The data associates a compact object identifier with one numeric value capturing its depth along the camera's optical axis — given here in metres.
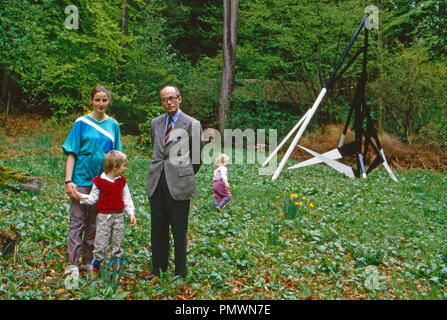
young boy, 4.02
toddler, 7.46
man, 4.06
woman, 4.04
